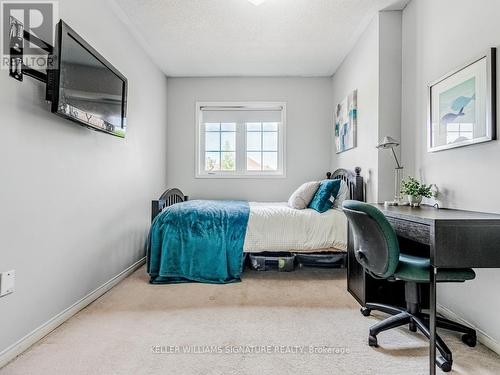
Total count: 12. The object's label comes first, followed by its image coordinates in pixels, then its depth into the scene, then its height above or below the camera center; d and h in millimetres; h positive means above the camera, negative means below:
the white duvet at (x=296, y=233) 2793 -395
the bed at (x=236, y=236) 2719 -418
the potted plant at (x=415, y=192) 2096 +16
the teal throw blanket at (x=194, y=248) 2709 -537
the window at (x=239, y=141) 4438 +776
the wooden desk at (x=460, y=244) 1350 -232
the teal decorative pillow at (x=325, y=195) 2977 -22
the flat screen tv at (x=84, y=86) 1698 +717
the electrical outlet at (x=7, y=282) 1475 -486
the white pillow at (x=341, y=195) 3224 -21
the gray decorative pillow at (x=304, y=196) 3147 -38
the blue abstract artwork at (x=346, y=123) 3332 +879
